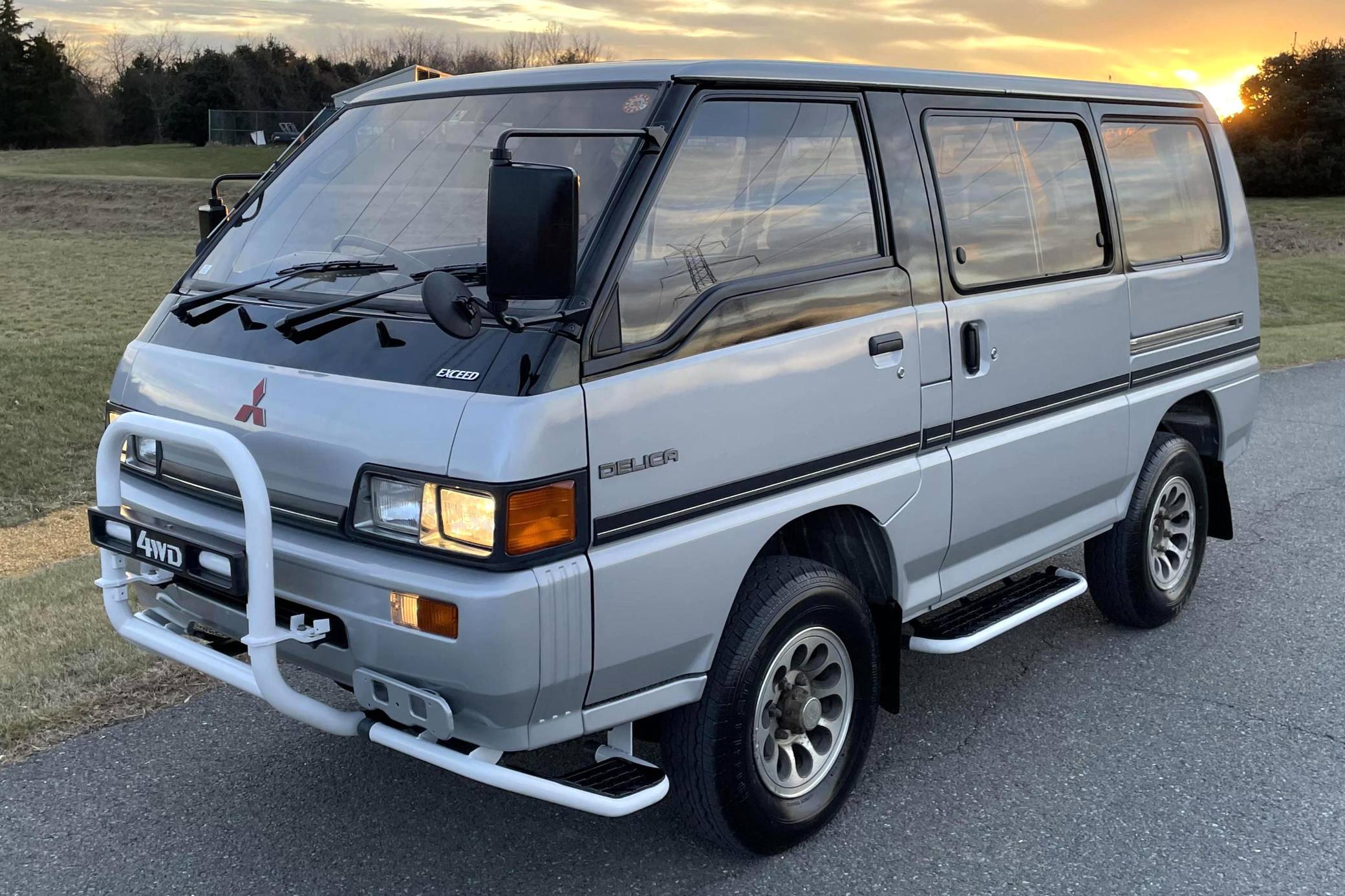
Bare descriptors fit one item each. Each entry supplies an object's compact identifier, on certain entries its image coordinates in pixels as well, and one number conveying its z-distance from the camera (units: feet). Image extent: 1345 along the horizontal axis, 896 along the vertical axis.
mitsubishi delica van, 9.93
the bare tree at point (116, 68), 257.01
